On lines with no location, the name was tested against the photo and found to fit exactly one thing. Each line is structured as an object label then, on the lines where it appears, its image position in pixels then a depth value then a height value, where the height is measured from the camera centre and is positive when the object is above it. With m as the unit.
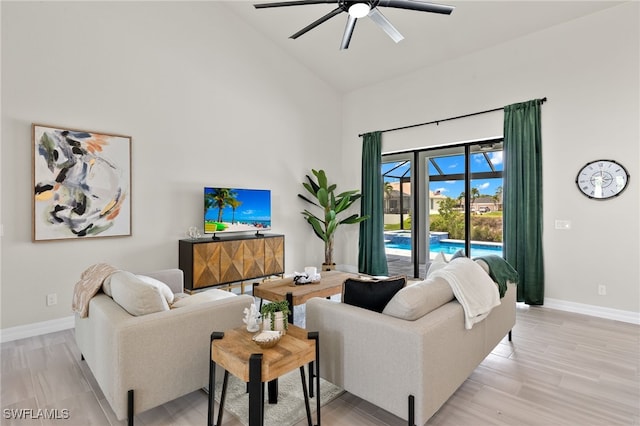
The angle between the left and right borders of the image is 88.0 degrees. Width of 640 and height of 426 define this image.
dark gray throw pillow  1.99 -0.47
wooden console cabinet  4.12 -0.57
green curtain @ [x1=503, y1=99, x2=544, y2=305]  4.27 +0.22
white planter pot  1.79 -0.57
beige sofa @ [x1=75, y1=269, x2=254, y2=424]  1.76 -0.76
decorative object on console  4.38 -0.22
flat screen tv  4.55 +0.09
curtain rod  4.63 +1.49
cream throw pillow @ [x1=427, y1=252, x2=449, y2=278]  2.88 -0.42
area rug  1.97 -1.20
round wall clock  3.77 +0.41
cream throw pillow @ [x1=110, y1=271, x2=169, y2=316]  1.94 -0.48
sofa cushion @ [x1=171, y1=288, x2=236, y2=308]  2.65 -0.69
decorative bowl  1.67 -0.62
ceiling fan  2.71 +1.74
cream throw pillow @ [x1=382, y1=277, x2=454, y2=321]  1.83 -0.49
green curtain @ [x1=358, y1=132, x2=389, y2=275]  5.99 +0.08
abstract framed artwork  3.32 +0.36
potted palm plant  5.70 +0.13
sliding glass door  4.92 +0.19
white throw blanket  2.09 -0.49
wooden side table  1.51 -0.70
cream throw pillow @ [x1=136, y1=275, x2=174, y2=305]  2.56 -0.58
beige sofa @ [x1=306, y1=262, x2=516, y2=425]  1.69 -0.77
